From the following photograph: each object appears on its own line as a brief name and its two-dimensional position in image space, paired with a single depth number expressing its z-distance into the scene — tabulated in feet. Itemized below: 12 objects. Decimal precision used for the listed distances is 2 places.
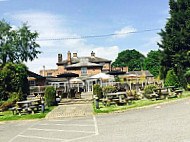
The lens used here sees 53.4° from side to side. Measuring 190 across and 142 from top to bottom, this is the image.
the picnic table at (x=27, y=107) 44.36
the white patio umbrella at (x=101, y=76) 68.39
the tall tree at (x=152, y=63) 241.86
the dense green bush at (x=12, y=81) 58.65
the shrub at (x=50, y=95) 54.18
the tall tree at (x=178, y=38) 82.23
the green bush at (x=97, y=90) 61.31
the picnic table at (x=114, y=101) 47.46
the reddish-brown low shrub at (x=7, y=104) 52.61
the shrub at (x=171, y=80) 81.51
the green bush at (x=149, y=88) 54.75
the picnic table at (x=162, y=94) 49.85
